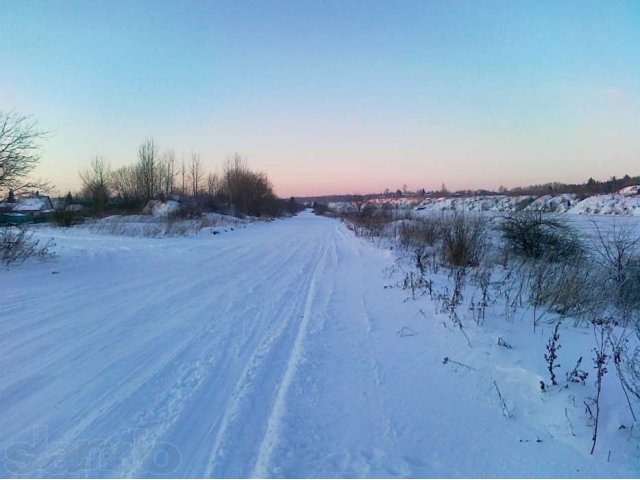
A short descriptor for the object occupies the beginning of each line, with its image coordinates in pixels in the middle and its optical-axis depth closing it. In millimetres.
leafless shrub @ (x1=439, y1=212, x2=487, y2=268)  11289
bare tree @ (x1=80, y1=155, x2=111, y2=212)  47534
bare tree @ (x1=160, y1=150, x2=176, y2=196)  57969
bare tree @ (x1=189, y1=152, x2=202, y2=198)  66188
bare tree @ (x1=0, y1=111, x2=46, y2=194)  10703
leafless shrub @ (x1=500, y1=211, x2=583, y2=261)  11841
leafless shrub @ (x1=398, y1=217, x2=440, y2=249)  15716
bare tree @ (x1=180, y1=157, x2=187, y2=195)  62806
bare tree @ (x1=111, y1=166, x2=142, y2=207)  53431
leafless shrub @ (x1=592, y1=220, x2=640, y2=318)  7617
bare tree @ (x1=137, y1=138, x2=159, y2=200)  53844
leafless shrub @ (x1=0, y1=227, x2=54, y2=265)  10148
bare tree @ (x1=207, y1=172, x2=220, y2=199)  68906
